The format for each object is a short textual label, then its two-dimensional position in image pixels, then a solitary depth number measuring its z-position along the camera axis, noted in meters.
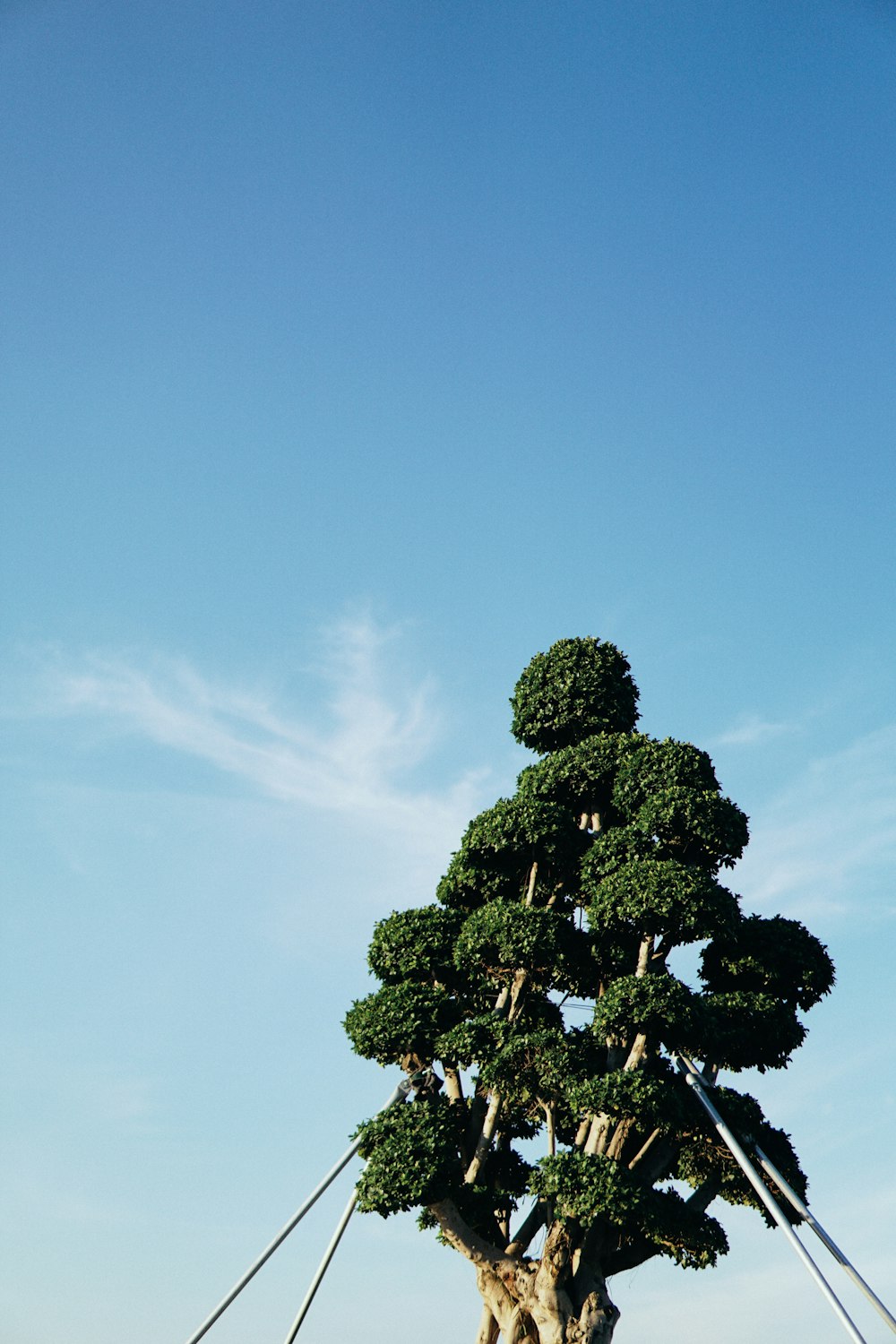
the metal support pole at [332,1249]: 18.44
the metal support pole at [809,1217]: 16.34
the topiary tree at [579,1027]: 16.94
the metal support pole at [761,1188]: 15.32
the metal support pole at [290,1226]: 16.66
